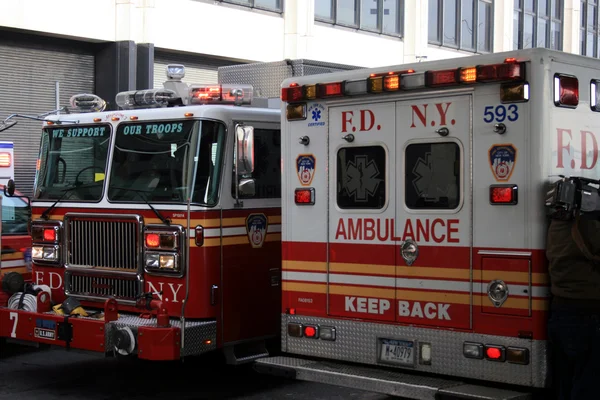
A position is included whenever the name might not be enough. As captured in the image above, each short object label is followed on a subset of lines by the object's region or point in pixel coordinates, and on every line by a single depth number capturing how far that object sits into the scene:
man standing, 6.02
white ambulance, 6.32
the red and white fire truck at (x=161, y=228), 7.98
